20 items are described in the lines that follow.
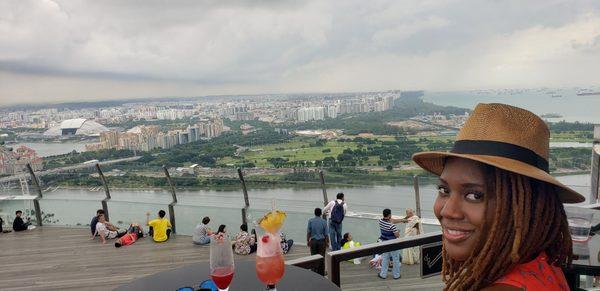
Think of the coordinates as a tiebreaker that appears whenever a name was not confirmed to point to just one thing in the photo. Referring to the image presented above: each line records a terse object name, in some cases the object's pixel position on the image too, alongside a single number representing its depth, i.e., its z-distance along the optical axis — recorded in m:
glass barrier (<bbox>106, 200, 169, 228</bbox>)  7.39
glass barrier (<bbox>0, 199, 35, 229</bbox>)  7.74
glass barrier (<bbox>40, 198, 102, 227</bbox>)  7.65
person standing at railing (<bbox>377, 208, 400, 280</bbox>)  5.68
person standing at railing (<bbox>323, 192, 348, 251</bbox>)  6.41
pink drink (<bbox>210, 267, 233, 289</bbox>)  1.58
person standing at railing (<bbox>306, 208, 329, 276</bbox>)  6.01
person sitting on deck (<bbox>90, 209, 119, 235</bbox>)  7.04
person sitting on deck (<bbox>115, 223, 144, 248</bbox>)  6.63
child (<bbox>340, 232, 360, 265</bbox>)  6.25
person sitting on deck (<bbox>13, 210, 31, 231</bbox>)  7.57
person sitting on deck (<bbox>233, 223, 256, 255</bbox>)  6.36
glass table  1.77
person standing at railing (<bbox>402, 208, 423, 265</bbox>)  5.61
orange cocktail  1.59
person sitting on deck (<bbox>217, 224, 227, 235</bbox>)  6.80
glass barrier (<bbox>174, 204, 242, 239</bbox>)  7.03
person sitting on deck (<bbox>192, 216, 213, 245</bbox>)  6.72
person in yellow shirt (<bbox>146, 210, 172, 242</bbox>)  6.84
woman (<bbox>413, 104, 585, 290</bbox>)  0.99
